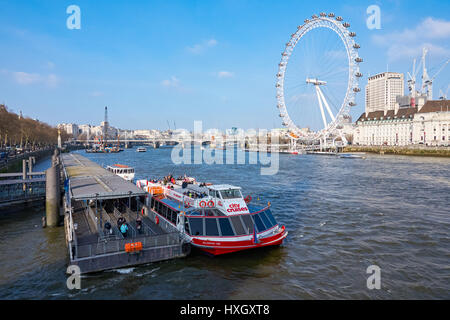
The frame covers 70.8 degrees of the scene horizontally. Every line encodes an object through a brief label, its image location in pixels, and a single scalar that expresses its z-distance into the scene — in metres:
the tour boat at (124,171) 40.22
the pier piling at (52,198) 25.09
